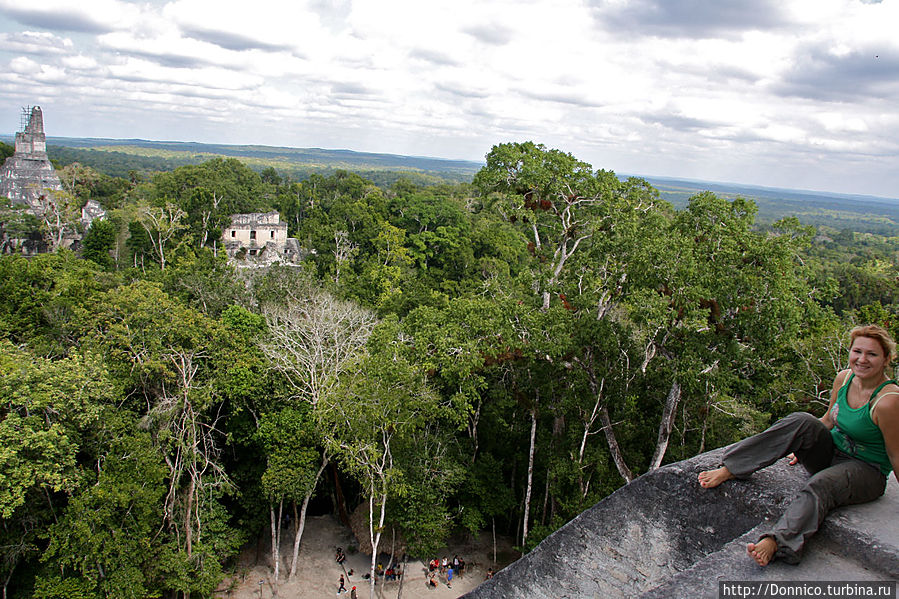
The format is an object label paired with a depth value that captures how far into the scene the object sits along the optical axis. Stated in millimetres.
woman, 3566
